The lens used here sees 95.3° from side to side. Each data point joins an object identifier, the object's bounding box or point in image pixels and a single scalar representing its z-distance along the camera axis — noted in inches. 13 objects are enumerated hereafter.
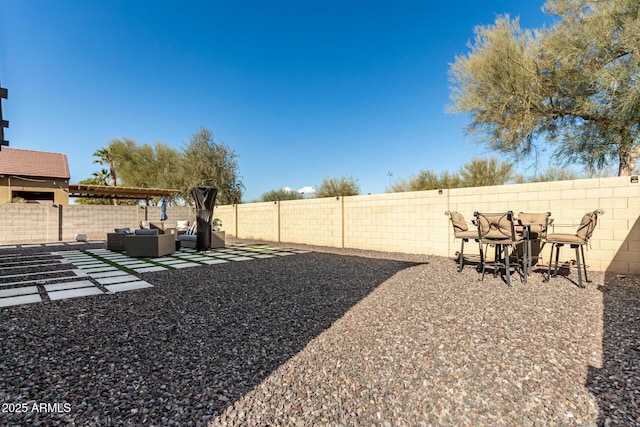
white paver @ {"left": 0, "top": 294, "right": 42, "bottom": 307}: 137.0
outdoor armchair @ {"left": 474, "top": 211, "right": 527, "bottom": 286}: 170.2
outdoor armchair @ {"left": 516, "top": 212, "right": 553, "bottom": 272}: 187.8
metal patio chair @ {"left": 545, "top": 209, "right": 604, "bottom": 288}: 159.7
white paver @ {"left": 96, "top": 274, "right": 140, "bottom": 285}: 183.5
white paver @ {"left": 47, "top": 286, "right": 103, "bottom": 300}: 149.8
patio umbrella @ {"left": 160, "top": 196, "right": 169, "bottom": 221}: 517.3
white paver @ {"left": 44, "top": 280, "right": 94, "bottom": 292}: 167.0
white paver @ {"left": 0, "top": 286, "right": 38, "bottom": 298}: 153.5
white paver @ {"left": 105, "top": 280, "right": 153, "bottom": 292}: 165.6
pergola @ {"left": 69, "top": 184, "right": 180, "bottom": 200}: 557.9
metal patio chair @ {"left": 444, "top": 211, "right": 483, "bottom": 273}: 198.6
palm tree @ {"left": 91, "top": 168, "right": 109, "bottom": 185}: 873.5
